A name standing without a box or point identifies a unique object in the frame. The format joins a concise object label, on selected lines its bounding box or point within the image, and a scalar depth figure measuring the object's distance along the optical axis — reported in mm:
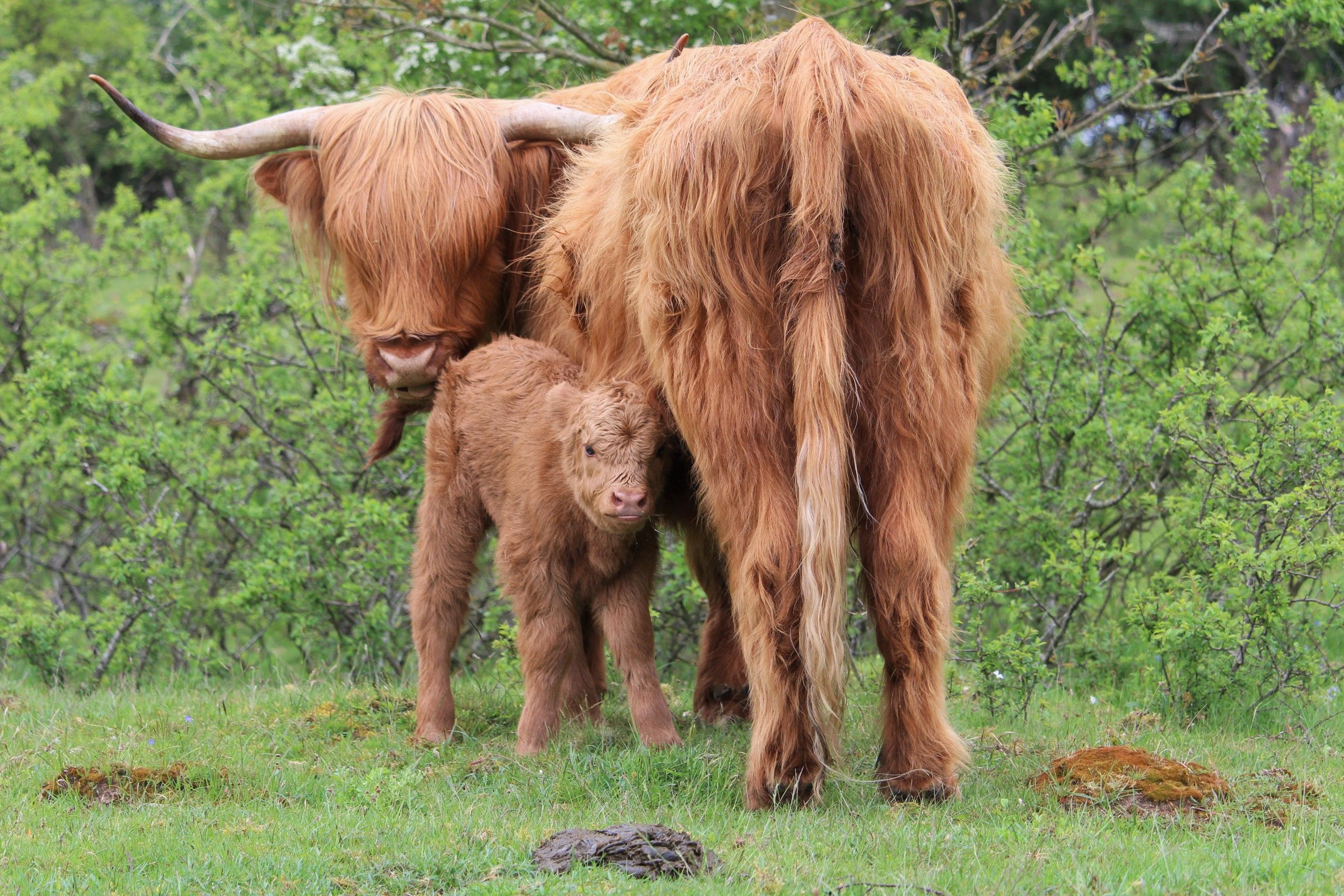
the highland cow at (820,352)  7781
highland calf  9102
